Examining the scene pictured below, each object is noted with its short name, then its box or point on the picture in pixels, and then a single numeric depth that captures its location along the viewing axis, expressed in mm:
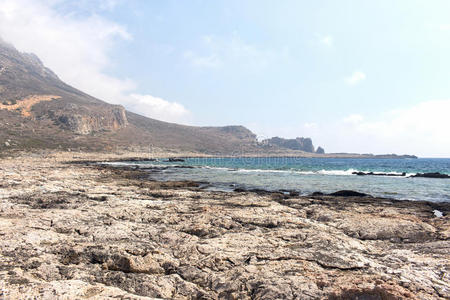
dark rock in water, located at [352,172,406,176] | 46831
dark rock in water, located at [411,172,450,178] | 42056
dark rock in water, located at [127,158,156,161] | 79406
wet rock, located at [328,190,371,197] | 20773
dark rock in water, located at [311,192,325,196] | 21234
